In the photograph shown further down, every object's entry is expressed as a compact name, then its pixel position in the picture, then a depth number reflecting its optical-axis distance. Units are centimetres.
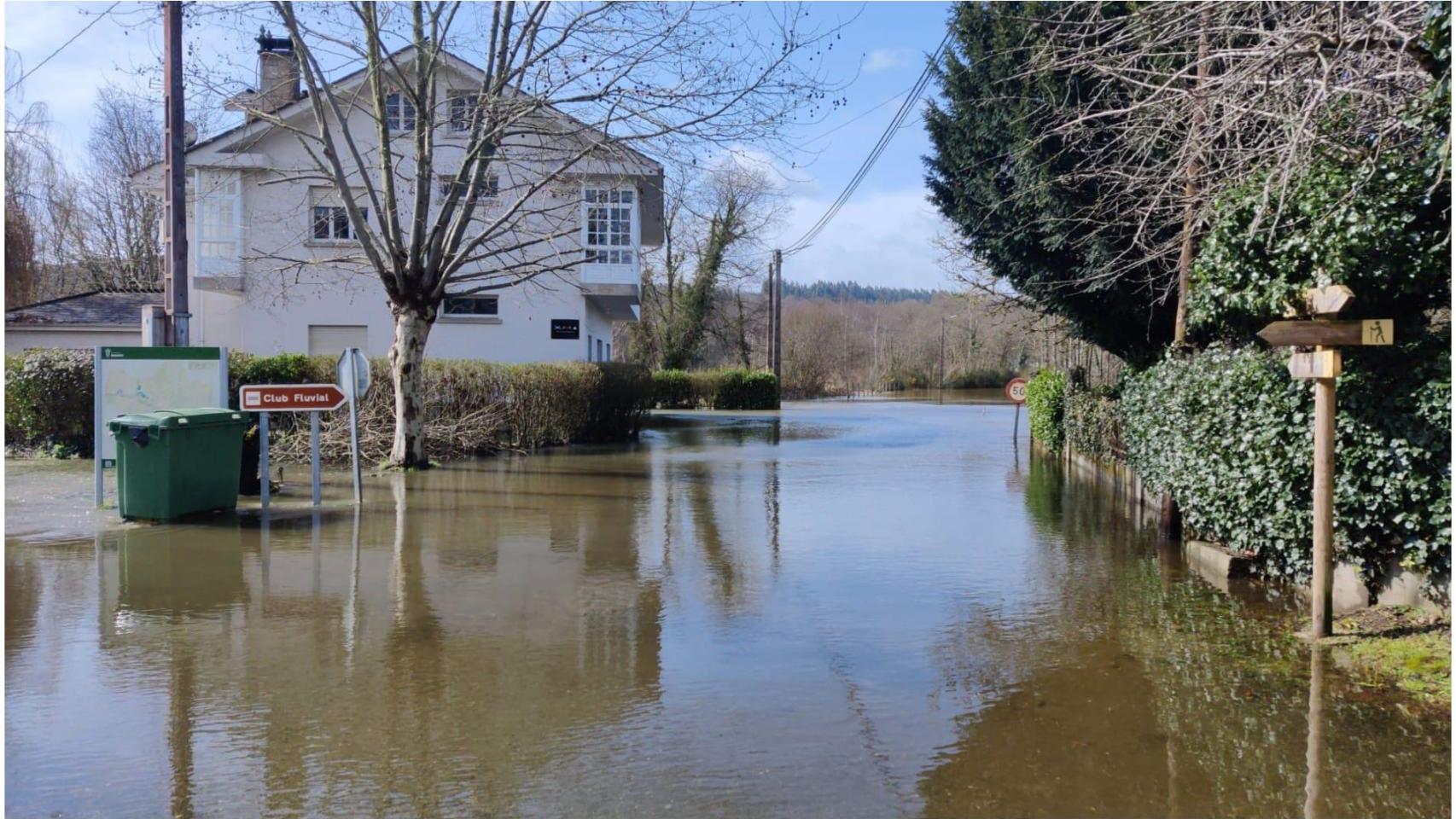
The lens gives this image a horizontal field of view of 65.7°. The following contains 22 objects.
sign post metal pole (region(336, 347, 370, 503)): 1323
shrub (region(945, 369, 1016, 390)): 7800
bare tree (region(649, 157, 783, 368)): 5053
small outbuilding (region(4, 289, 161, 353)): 2652
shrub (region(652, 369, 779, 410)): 4628
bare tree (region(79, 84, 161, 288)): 4472
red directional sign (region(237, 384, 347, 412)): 1205
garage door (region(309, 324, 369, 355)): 2783
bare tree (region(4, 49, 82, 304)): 2951
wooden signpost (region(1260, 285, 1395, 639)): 647
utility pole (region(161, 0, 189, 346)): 1280
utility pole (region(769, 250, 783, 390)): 4938
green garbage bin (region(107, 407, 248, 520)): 1084
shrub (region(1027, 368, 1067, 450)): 2167
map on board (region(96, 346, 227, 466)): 1200
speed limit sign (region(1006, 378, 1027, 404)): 2589
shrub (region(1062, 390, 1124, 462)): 1633
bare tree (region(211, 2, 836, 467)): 1523
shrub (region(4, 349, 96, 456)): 1769
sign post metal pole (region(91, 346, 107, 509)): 1186
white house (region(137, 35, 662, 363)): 2589
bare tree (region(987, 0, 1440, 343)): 630
